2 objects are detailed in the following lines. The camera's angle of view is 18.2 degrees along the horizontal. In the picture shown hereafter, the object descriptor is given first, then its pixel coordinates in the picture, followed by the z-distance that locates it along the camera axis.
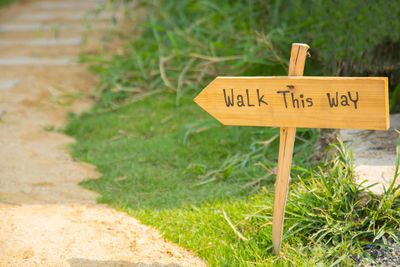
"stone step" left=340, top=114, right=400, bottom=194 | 3.44
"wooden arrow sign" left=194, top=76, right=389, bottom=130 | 3.10
